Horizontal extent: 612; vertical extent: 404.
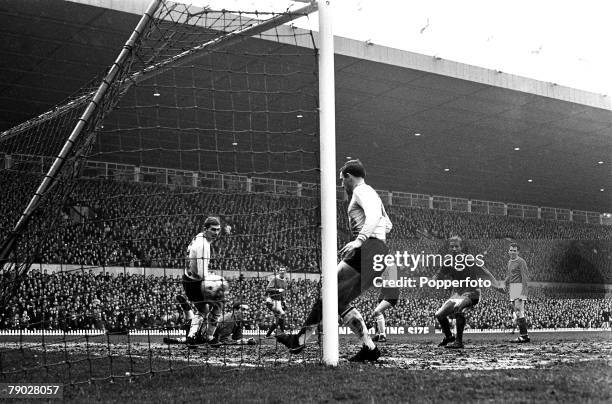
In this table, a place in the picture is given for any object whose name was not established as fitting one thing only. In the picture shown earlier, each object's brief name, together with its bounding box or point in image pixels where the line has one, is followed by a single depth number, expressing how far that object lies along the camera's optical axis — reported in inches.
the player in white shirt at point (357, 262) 242.4
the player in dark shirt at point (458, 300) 374.6
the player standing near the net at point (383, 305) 414.0
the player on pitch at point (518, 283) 471.2
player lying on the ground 323.9
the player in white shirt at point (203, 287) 313.7
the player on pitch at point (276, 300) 548.8
